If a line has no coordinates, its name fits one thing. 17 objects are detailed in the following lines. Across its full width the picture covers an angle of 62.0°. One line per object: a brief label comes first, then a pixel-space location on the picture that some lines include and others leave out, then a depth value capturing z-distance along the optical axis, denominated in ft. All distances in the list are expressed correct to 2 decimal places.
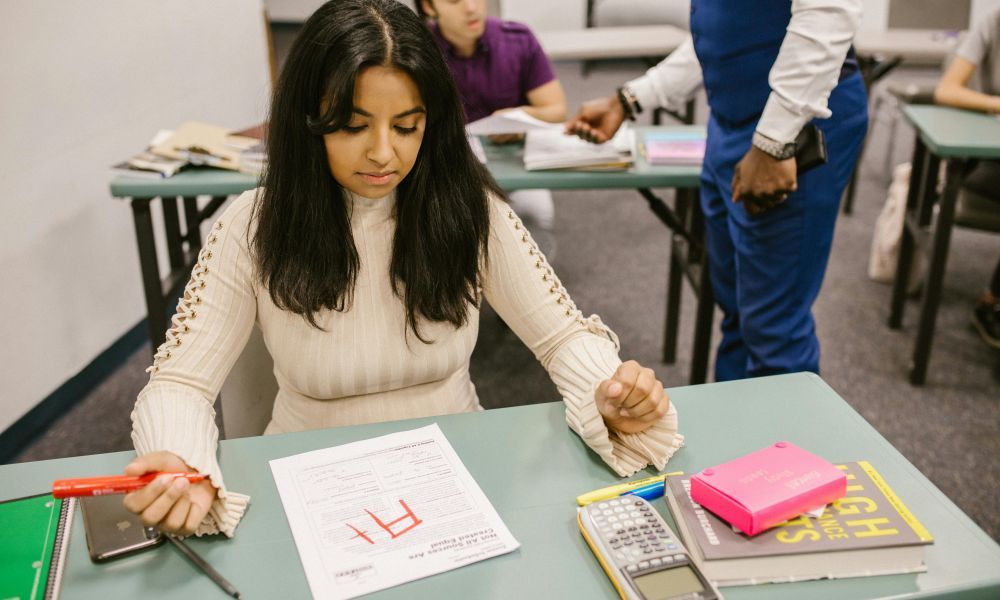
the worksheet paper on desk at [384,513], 2.67
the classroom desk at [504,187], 6.75
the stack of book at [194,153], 6.91
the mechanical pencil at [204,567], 2.57
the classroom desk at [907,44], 12.34
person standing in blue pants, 4.66
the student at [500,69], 8.17
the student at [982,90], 8.34
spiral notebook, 2.58
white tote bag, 9.74
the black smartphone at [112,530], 2.75
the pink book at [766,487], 2.65
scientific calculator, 2.48
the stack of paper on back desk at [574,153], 6.86
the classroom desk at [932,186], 7.32
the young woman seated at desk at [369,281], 3.28
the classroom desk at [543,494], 2.59
